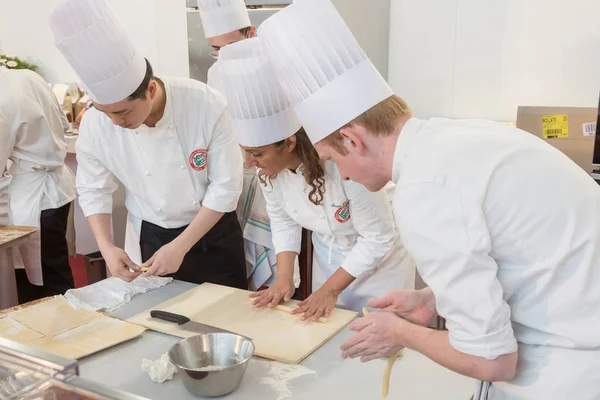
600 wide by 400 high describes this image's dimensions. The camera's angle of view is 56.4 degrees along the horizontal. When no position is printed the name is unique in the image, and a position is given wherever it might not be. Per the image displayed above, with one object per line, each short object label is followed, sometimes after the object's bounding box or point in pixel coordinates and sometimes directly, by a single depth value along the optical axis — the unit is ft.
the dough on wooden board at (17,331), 4.18
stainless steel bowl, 3.35
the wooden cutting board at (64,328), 4.08
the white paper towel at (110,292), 4.81
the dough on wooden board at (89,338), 4.01
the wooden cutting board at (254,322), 4.01
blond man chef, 2.61
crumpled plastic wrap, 3.59
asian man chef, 5.13
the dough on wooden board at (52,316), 4.36
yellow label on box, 7.96
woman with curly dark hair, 4.73
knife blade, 4.20
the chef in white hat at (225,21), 7.68
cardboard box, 7.78
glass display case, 2.24
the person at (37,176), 7.41
